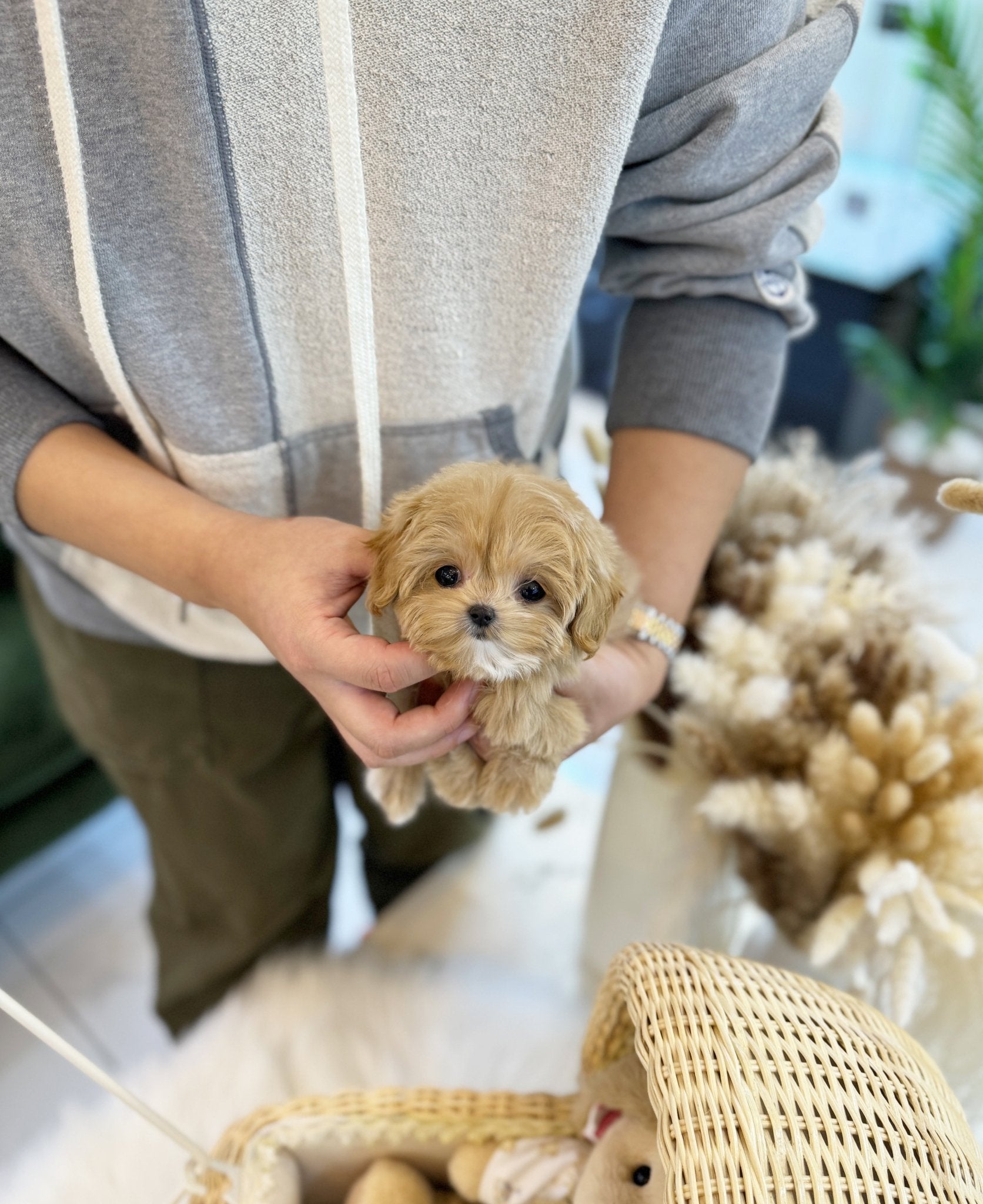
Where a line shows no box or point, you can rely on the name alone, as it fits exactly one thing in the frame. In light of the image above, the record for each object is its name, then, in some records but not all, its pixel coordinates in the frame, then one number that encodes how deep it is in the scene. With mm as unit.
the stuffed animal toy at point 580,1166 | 551
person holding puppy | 504
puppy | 438
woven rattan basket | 452
